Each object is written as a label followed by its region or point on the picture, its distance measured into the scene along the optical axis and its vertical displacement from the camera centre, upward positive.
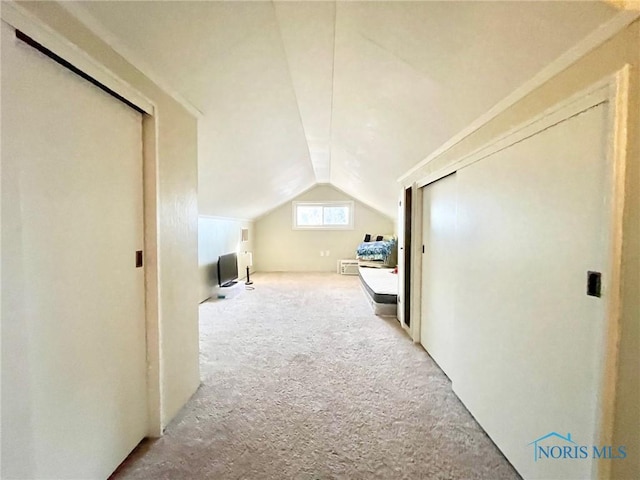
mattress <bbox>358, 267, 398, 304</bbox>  3.86 -0.79
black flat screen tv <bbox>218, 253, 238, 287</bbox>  5.01 -0.67
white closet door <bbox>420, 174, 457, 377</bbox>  2.18 -0.30
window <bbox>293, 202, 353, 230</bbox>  7.77 +0.45
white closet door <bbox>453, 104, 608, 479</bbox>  0.95 -0.22
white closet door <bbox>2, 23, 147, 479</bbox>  0.88 -0.15
